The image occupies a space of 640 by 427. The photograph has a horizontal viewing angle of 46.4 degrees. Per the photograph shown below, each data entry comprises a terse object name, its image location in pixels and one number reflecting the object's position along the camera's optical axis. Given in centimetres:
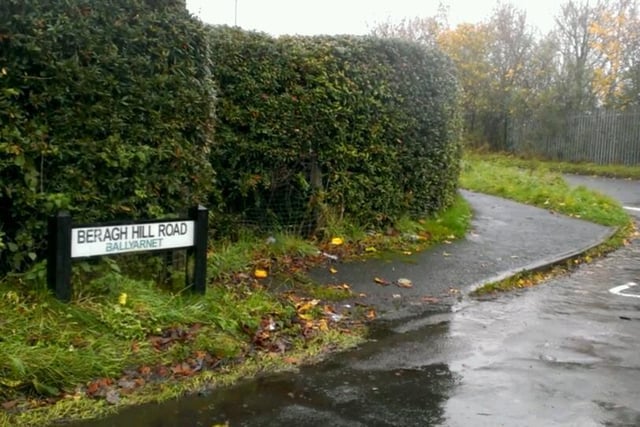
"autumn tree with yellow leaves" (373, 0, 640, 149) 2900
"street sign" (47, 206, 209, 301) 531
